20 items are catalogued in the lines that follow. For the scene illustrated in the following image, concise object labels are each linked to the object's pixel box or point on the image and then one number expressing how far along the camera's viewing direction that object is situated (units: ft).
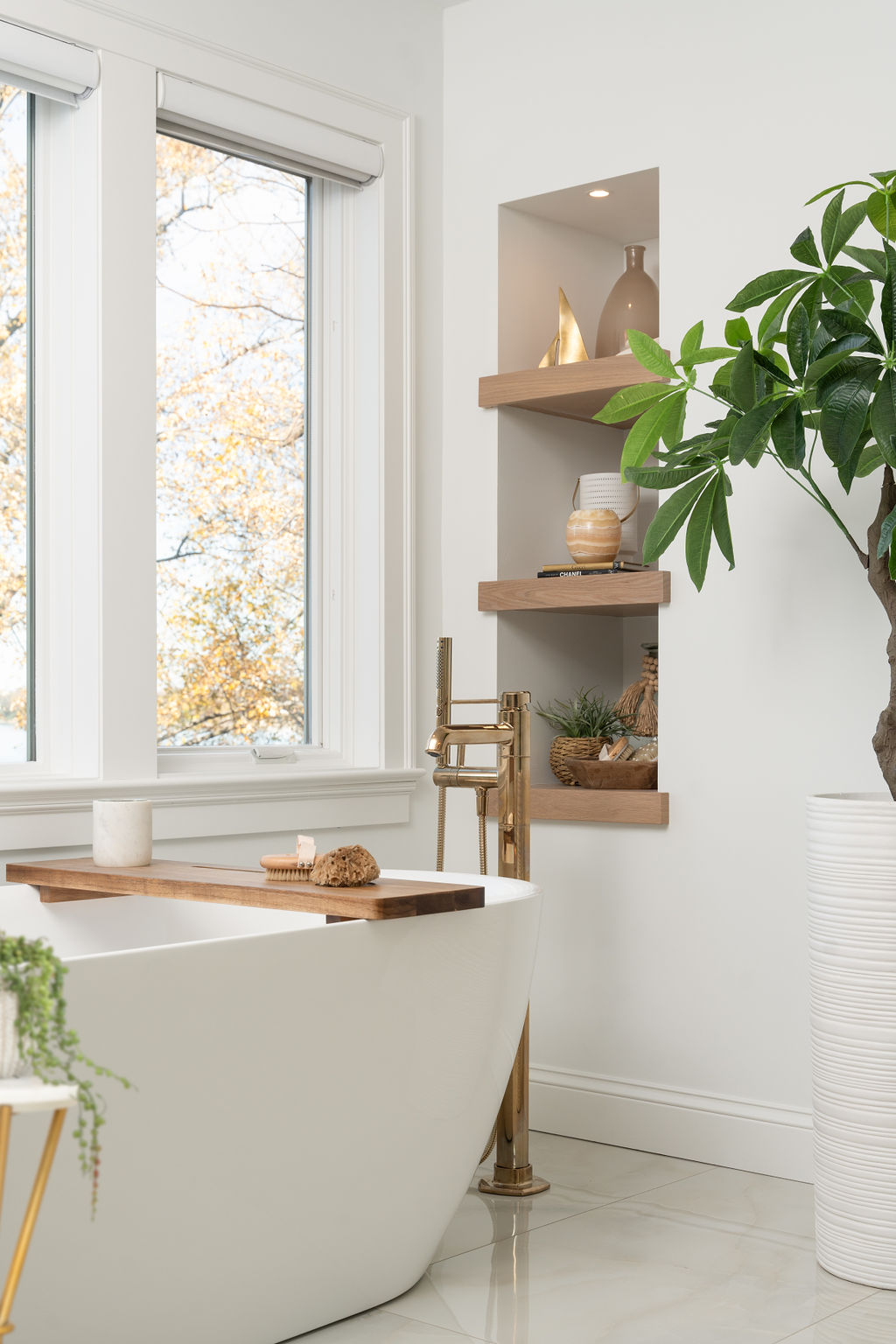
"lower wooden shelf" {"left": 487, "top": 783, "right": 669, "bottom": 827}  10.40
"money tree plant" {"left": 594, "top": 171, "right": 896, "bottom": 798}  7.59
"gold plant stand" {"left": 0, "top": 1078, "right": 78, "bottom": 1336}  4.17
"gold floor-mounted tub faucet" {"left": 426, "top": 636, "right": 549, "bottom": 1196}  9.41
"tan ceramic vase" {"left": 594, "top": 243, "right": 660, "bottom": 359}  11.55
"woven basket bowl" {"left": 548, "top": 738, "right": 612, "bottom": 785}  11.28
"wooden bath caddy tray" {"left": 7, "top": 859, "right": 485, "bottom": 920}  7.02
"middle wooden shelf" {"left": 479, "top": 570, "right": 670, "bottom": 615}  10.42
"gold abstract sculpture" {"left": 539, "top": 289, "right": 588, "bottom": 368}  11.45
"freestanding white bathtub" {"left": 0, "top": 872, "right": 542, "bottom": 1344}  5.98
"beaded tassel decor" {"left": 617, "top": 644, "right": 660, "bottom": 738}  11.03
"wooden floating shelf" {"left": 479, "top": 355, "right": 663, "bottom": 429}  10.73
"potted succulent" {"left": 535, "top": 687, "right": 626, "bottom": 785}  11.30
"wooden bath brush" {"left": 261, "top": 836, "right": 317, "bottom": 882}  7.73
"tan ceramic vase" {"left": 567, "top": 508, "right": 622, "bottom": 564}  11.08
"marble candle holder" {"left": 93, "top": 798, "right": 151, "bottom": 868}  8.58
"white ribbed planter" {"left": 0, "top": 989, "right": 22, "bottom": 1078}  4.53
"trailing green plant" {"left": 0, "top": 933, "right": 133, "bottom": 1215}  4.41
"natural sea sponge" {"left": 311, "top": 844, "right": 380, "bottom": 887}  7.46
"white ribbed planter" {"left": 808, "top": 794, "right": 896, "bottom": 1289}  7.69
